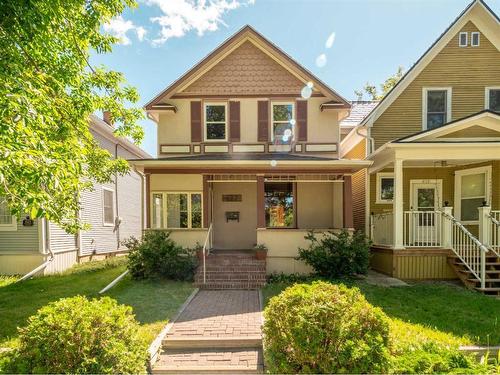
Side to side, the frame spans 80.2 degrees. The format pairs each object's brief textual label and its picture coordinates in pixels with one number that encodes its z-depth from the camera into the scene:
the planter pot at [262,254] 9.36
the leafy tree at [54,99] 3.83
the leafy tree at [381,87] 25.68
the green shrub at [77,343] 3.34
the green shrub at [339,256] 8.72
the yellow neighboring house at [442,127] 9.75
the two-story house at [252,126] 11.41
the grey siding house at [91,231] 10.17
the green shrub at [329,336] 3.55
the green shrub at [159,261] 8.86
